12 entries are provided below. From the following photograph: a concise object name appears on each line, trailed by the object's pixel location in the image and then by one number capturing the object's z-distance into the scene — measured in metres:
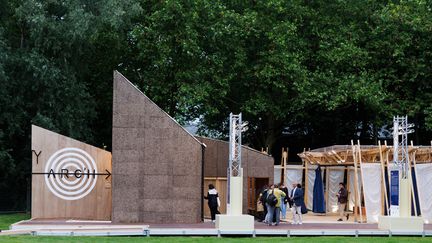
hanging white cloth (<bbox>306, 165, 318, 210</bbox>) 42.12
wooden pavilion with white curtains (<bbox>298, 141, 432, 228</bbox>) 32.75
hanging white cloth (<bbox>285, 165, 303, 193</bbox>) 42.59
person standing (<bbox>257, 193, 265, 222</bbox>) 32.64
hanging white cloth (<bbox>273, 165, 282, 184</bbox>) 43.03
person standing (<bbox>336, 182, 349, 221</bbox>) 34.03
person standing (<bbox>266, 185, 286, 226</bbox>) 29.60
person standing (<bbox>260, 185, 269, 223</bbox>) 30.70
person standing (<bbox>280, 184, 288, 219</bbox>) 32.06
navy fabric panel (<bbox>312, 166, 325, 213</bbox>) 37.25
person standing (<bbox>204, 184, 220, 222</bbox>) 31.97
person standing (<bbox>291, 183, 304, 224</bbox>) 31.19
